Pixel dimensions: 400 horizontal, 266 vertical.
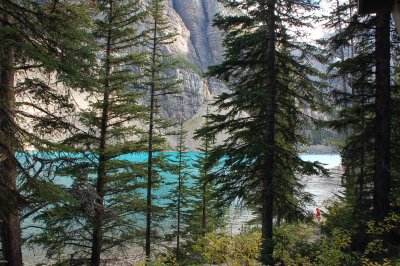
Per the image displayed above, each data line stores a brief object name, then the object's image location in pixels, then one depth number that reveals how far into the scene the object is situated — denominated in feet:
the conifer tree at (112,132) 35.19
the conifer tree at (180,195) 62.75
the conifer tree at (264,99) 32.65
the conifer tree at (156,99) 49.57
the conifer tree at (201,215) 66.95
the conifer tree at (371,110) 25.17
